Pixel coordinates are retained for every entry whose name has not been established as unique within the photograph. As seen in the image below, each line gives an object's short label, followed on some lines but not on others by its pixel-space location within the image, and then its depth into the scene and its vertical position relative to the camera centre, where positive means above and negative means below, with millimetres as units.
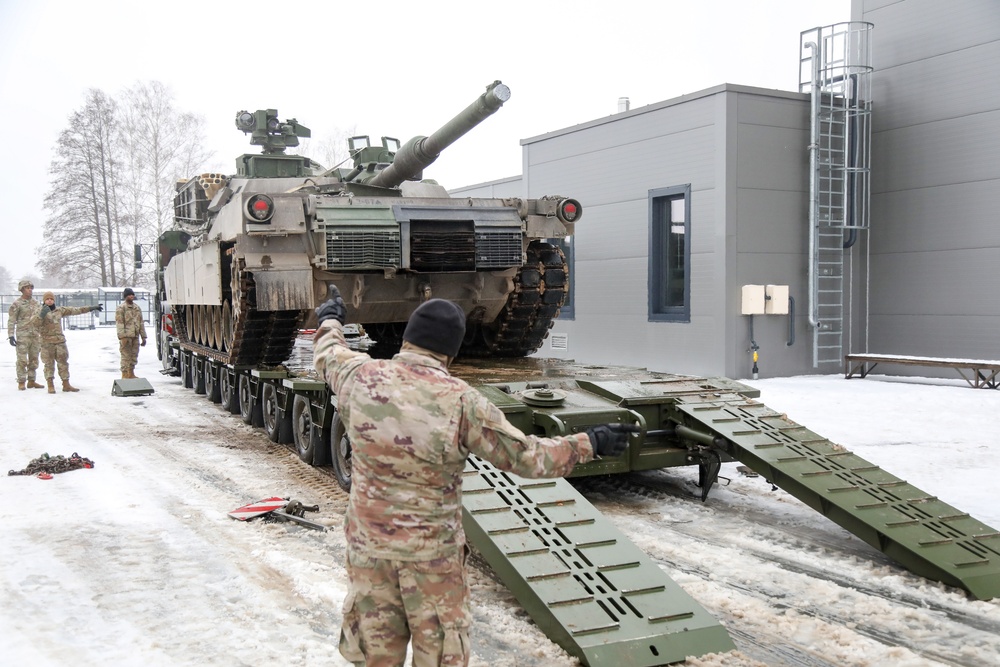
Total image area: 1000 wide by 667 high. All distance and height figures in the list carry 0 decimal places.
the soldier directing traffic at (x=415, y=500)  3090 -765
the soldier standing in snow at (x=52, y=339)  14203 -865
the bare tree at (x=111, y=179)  35906 +4075
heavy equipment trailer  4355 -1416
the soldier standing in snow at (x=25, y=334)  14492 -792
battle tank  8562 +223
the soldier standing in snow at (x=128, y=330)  15086 -808
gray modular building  14195 +992
